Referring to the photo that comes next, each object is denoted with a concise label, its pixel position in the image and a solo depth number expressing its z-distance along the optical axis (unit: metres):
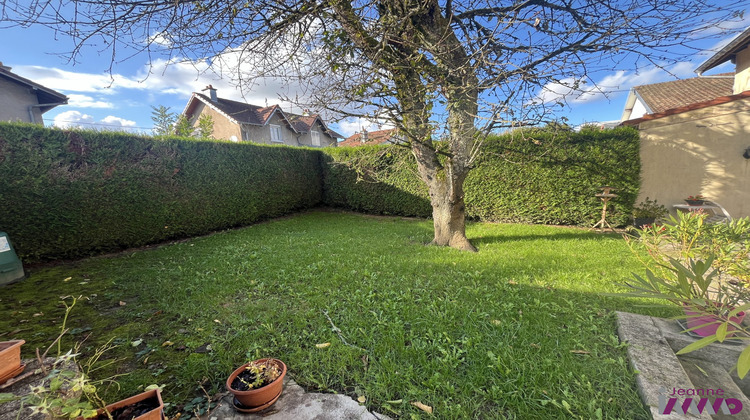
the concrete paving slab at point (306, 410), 1.62
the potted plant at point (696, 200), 6.18
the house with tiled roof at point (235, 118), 18.42
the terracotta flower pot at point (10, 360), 1.48
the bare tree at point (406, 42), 3.23
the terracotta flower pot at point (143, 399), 1.28
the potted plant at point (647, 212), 6.54
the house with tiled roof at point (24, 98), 9.36
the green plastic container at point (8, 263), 3.75
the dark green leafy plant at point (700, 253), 1.02
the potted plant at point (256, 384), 1.63
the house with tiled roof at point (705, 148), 5.96
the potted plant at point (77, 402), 1.04
